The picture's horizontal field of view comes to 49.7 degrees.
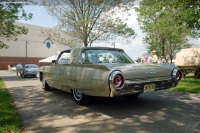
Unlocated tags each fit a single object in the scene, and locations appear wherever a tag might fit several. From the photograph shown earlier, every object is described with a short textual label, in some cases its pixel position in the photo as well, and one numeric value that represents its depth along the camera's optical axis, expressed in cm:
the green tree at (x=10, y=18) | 1939
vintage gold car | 462
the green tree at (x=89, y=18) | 2414
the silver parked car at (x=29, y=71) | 2098
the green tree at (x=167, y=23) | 1187
